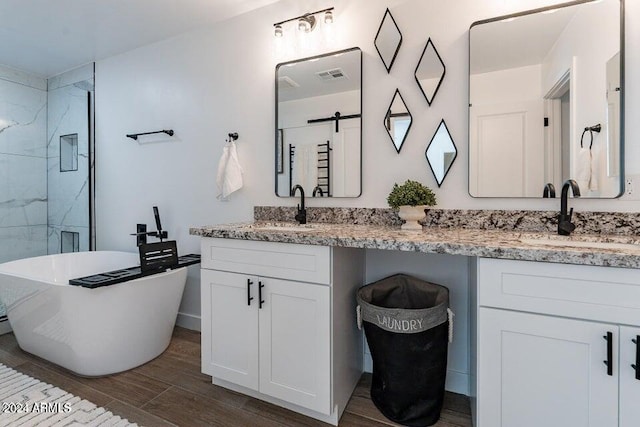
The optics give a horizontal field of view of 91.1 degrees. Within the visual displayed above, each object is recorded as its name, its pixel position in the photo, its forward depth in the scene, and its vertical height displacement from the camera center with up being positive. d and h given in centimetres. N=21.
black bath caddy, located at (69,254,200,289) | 165 -37
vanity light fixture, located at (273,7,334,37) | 189 +118
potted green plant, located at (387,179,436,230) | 156 +5
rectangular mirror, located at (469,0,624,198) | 139 +52
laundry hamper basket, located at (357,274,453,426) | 137 -65
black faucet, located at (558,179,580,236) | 138 -3
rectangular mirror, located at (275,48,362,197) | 189 +54
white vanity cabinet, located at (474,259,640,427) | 93 -43
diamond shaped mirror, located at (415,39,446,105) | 168 +75
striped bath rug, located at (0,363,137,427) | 143 -96
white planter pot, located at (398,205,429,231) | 156 -2
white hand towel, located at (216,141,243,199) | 220 +28
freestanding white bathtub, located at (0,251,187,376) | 172 -63
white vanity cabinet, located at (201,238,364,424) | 138 -53
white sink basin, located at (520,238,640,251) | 114 -13
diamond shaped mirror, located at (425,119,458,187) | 167 +31
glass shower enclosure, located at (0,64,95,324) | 302 +50
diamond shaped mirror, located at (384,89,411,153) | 176 +51
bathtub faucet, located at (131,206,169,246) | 247 -17
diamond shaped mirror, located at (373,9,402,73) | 177 +97
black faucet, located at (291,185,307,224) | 196 -1
